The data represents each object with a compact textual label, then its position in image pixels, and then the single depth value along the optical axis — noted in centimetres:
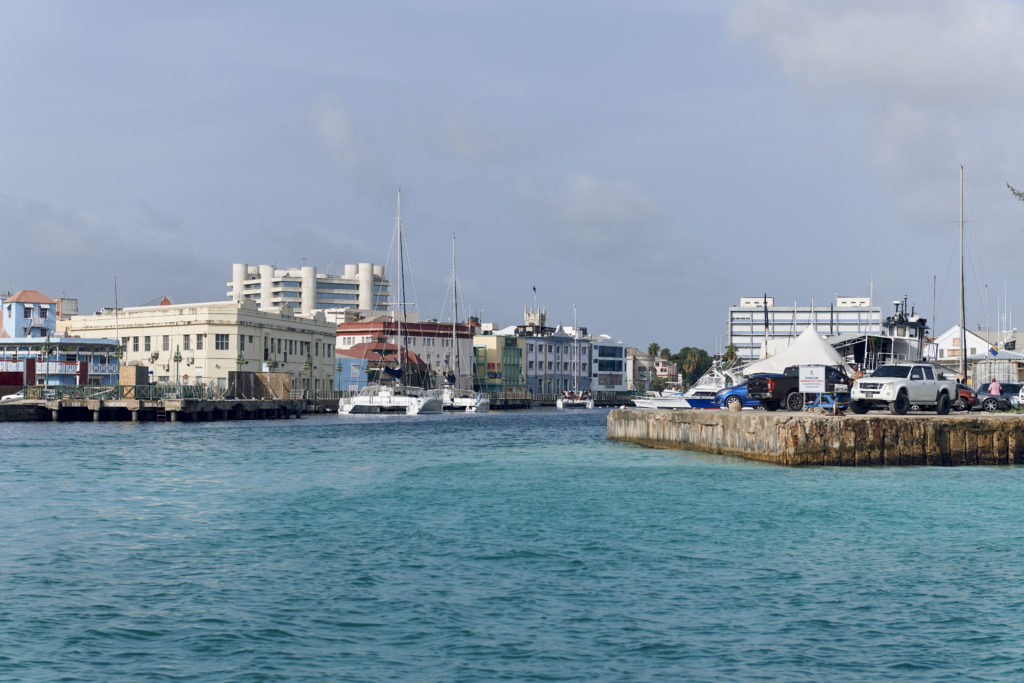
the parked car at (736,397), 5234
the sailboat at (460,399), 13315
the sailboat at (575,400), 18900
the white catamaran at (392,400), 11344
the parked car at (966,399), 4781
